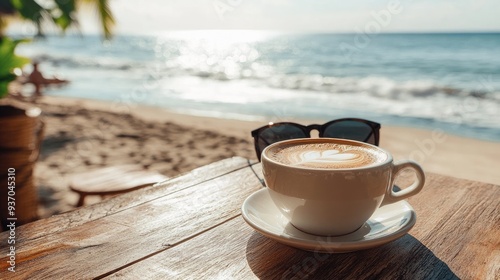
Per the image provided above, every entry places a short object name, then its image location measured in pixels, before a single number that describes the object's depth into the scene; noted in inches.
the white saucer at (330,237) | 28.4
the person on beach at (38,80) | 443.2
